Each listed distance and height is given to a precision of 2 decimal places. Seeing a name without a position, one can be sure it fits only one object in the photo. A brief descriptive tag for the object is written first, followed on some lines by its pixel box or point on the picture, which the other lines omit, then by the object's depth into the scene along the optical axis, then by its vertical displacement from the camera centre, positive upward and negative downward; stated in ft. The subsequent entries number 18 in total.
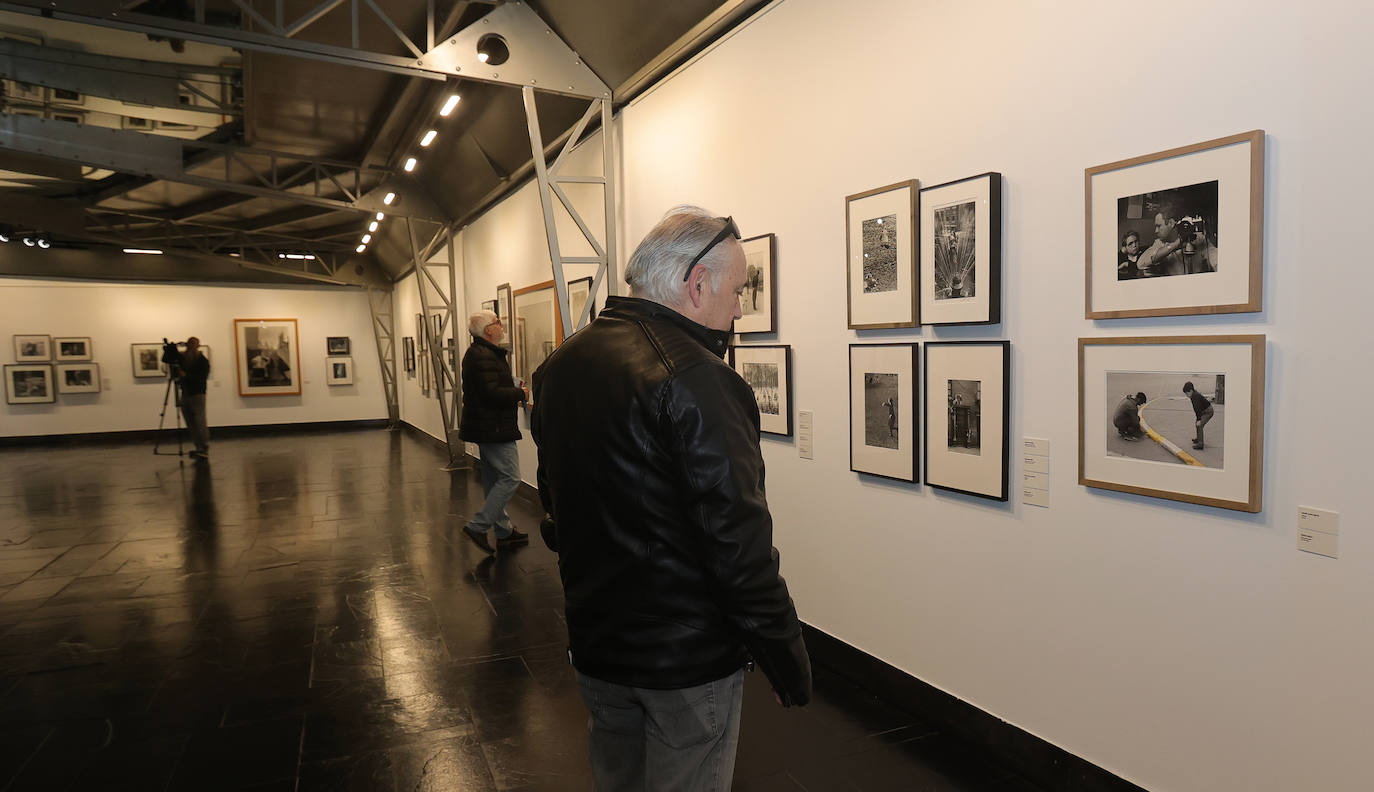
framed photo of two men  6.40 +0.95
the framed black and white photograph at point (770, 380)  12.61 -0.46
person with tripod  39.19 -0.97
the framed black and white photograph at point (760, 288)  12.75 +1.08
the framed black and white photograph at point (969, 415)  8.80 -0.83
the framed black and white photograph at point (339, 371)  56.90 -0.37
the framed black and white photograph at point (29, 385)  47.11 -0.55
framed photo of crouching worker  6.50 -0.71
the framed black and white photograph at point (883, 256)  9.84 +1.21
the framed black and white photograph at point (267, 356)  54.19 +0.83
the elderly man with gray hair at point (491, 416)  18.97 -1.34
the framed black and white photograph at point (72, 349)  48.47 +1.59
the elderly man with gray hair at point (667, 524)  4.48 -1.00
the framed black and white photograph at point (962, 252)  8.70 +1.10
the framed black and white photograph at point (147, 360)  50.65 +0.81
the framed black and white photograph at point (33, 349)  47.42 +1.65
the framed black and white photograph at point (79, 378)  48.65 -0.23
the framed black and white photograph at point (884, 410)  10.09 -0.83
